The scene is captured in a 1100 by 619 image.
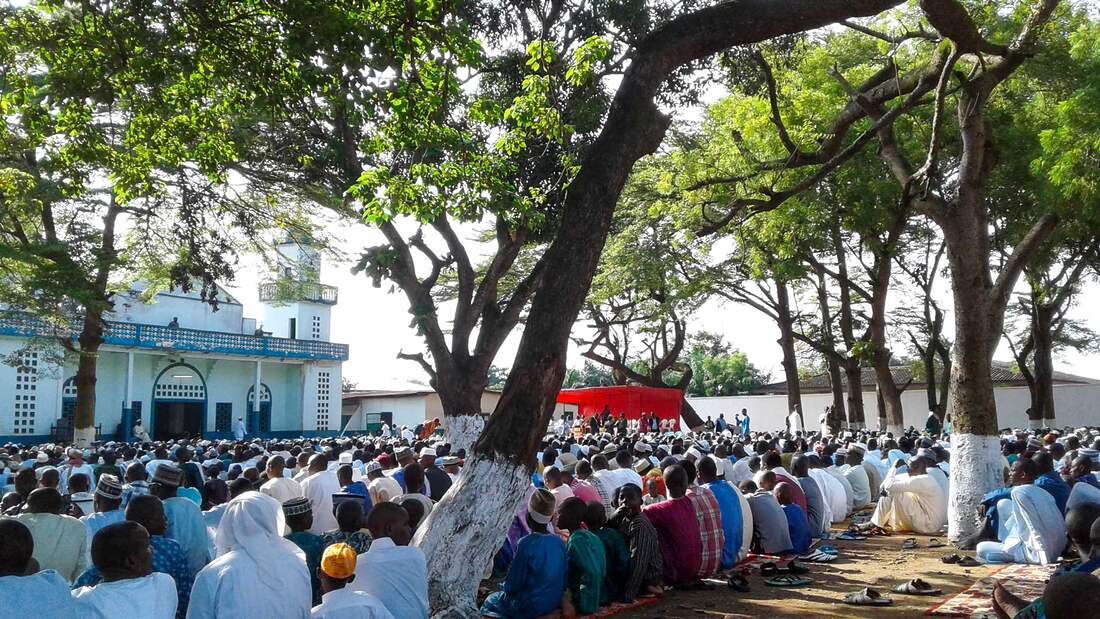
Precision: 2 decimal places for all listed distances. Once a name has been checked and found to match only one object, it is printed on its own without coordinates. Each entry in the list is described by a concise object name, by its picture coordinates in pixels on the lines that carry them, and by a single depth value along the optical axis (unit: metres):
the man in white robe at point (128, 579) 3.64
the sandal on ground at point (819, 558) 8.75
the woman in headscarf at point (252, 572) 4.11
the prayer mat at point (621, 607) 6.59
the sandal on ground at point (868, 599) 6.83
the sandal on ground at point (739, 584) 7.44
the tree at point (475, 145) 5.86
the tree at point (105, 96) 7.38
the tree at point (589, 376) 56.72
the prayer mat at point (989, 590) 6.34
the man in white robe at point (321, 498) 8.29
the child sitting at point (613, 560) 6.86
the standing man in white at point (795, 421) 25.47
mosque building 28.41
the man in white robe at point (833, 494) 10.80
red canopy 29.16
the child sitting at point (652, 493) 8.49
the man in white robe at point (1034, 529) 7.61
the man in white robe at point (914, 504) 10.27
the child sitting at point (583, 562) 6.32
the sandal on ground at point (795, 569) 8.12
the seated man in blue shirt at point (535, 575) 6.04
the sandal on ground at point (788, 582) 7.64
